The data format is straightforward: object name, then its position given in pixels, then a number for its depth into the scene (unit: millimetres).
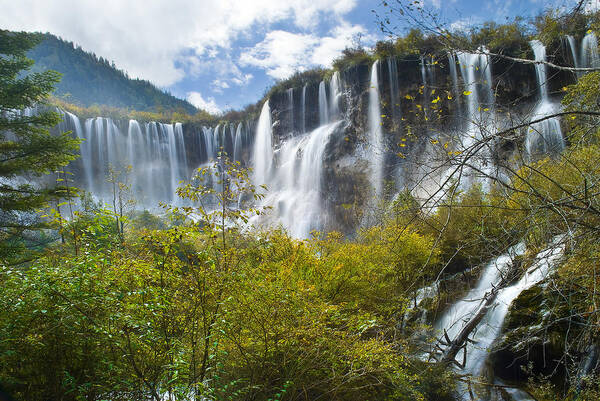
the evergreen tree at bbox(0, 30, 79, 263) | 8781
